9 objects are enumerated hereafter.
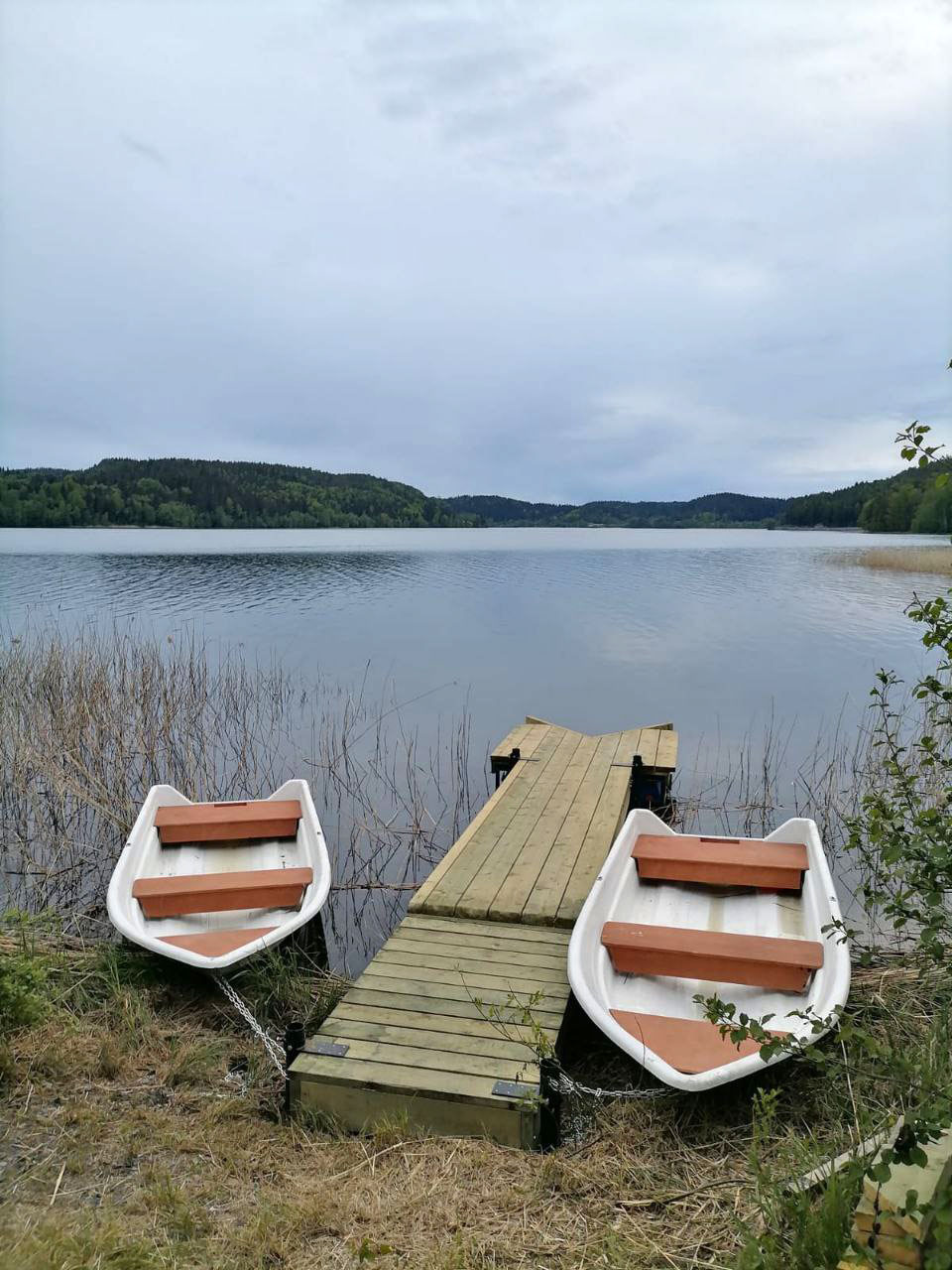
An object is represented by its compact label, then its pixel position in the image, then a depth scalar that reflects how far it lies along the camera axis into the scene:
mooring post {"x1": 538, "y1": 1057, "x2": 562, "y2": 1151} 2.91
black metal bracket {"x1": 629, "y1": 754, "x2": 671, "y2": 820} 8.00
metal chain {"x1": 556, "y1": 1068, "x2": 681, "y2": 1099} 3.09
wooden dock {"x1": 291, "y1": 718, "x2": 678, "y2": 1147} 2.97
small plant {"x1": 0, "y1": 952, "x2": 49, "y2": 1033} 3.60
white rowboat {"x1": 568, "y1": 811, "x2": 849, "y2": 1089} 3.27
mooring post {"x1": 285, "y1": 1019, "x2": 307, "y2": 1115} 3.14
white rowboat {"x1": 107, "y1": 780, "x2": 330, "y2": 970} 4.26
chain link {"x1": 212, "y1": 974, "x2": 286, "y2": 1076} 3.47
